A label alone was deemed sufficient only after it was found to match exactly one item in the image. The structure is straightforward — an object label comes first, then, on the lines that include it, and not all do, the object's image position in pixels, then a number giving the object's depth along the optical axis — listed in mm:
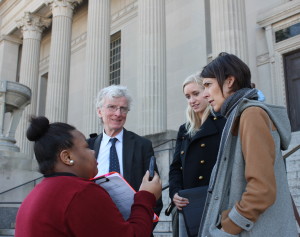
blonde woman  3455
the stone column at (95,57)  16641
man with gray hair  3600
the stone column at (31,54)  23156
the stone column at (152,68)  13852
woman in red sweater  1951
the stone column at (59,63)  19719
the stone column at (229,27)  12164
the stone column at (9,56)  27953
